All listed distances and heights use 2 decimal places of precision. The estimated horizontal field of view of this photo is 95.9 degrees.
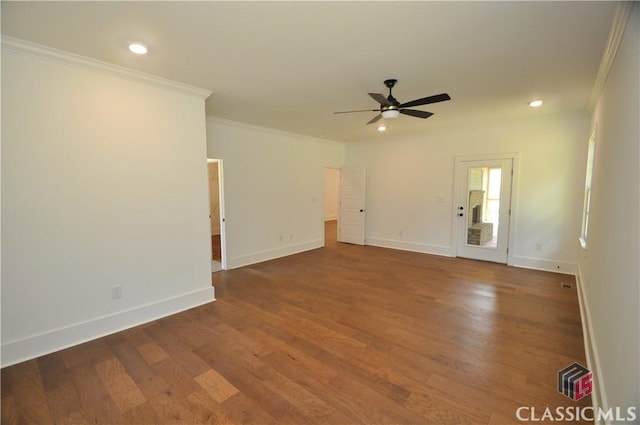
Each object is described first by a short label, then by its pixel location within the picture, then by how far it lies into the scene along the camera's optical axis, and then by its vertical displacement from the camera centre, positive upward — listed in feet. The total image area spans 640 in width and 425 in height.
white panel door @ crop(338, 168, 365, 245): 24.11 -1.35
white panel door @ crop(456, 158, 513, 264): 17.83 -1.11
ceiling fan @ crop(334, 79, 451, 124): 9.78 +3.09
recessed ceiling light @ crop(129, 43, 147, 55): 7.94 +3.97
